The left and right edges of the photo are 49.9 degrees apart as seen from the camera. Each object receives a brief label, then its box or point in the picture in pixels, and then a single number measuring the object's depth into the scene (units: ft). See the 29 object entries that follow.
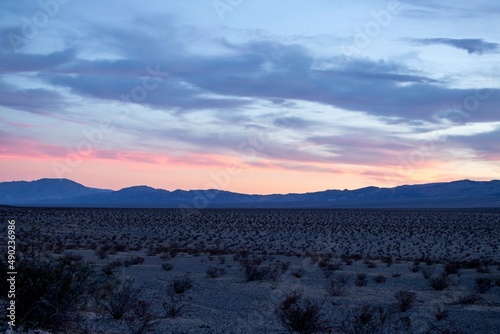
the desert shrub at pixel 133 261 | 75.20
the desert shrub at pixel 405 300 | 45.09
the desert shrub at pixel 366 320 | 31.58
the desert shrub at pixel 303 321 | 34.94
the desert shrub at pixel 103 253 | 85.30
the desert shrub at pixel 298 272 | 65.05
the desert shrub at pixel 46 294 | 31.86
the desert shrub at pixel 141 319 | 34.90
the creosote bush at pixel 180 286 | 52.29
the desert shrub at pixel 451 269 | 70.23
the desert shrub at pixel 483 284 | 54.90
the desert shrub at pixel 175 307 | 41.14
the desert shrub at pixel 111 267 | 61.65
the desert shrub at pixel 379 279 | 62.34
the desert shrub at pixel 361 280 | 59.41
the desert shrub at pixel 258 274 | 59.98
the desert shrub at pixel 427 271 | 65.33
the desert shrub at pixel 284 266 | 70.07
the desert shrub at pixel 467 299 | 48.16
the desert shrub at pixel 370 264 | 78.57
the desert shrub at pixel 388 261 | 82.94
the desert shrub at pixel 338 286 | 52.16
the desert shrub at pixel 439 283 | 56.13
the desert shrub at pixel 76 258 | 70.56
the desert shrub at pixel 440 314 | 42.12
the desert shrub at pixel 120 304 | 38.42
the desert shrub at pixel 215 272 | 64.34
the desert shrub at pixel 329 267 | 67.93
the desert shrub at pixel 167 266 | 71.67
